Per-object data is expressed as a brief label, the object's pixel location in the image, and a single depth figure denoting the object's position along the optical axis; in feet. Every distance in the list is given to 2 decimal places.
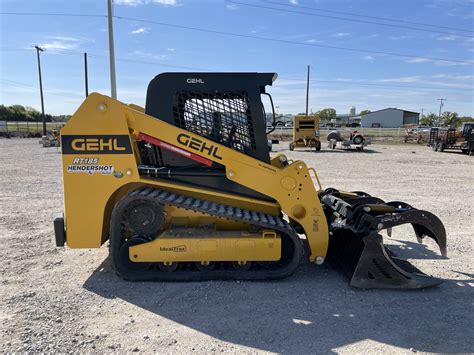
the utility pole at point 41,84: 142.61
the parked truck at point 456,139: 78.64
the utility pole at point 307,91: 154.63
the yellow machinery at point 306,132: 85.92
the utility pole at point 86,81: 116.06
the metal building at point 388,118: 339.30
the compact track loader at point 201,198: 13.69
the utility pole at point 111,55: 45.19
